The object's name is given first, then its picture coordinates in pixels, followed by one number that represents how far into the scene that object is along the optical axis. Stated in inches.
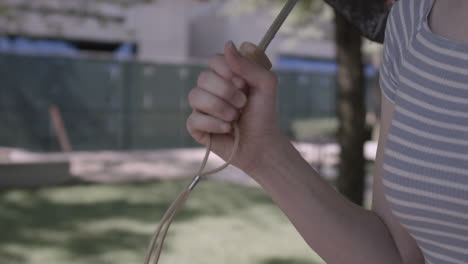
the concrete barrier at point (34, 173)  387.5
